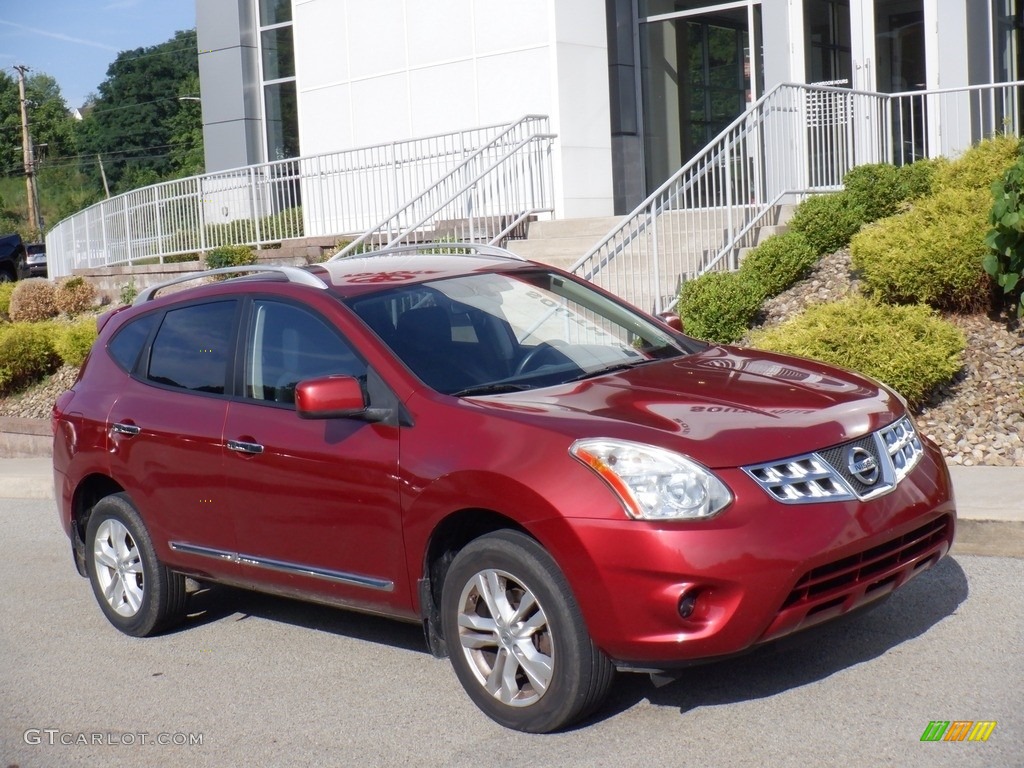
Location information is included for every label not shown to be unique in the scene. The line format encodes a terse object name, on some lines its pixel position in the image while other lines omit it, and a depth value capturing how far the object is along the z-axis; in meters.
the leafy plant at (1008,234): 8.94
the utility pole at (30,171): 65.94
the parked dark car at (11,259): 29.78
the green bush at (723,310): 10.38
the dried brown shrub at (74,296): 19.48
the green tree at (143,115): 98.44
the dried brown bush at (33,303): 19.16
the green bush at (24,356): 15.88
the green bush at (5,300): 20.30
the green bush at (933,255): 9.41
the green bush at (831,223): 11.20
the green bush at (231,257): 17.95
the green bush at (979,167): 10.76
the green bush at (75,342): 15.59
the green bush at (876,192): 11.33
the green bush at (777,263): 10.84
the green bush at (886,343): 8.48
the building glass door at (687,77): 18.34
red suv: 4.24
